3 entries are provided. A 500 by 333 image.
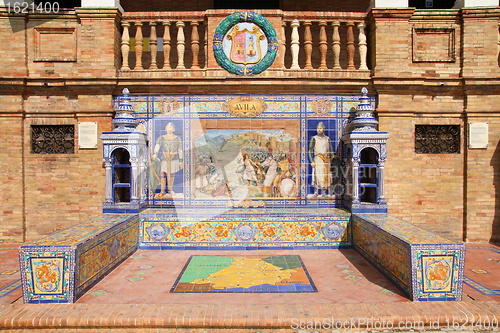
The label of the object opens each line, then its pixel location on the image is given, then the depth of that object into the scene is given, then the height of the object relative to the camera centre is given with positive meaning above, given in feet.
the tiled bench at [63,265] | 16.65 -4.76
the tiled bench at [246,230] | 26.13 -4.69
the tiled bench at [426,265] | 16.79 -4.71
